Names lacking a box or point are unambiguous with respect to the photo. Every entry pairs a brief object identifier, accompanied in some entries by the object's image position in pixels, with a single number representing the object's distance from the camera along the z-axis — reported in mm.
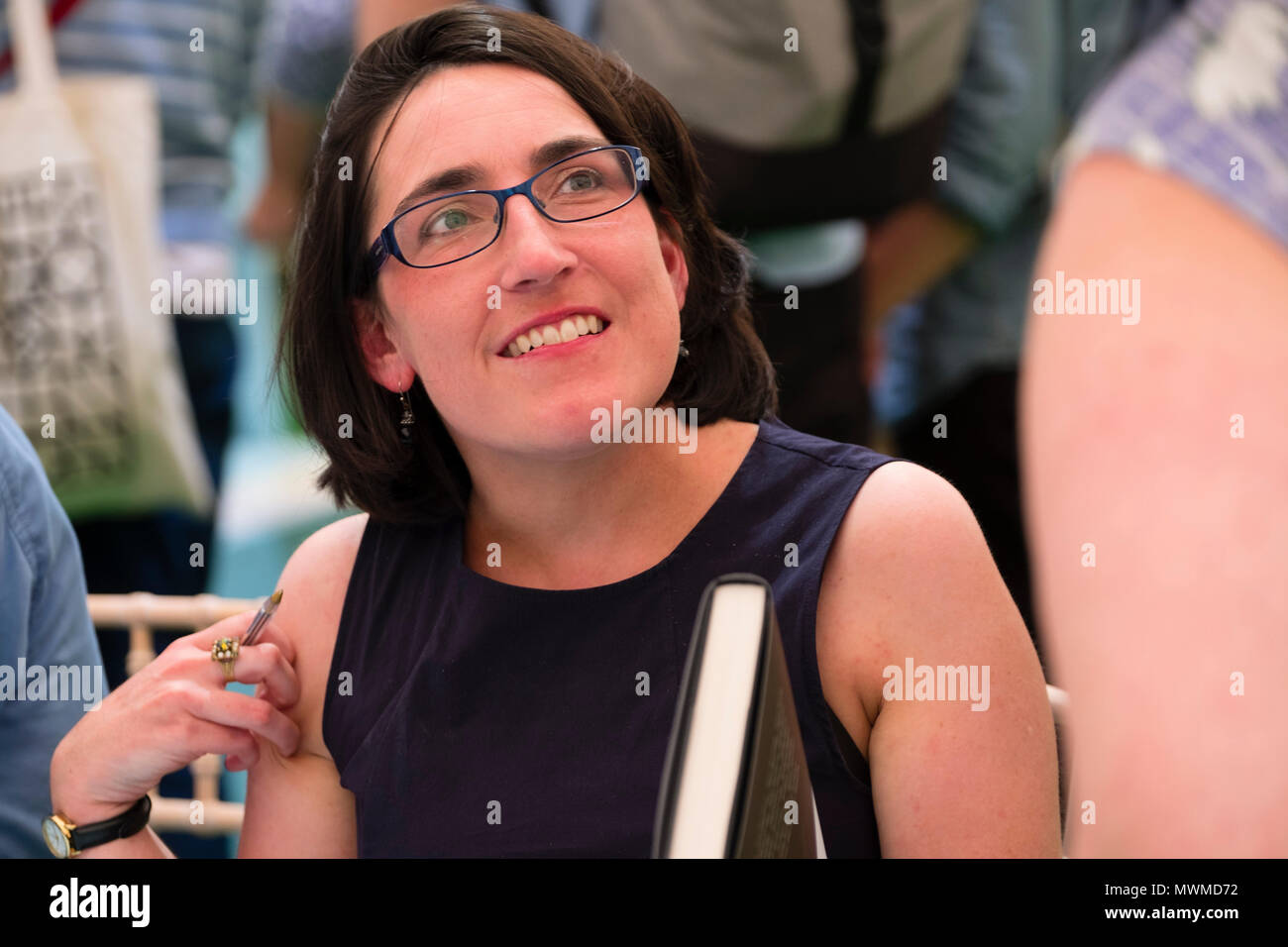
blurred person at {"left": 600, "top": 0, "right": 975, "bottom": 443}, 1509
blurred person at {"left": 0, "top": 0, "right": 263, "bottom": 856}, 1716
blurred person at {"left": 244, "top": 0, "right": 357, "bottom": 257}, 1756
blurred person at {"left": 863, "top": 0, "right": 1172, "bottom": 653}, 1756
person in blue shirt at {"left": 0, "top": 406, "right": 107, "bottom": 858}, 1038
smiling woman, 952
